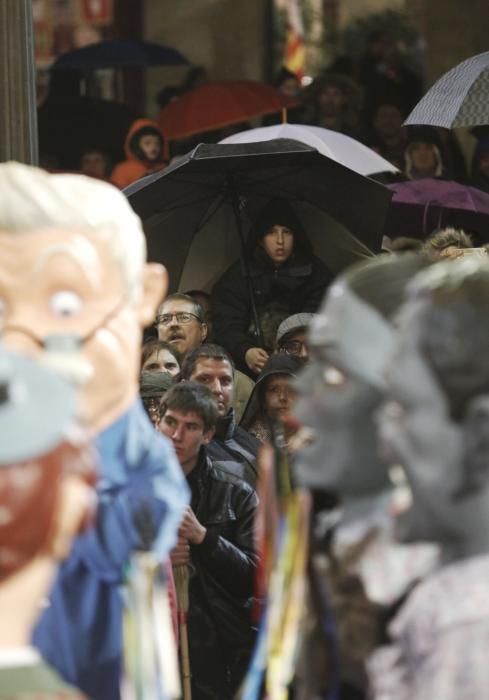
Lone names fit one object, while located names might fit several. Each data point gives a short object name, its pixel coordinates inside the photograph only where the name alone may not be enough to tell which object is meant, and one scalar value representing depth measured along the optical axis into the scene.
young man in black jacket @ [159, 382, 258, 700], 12.38
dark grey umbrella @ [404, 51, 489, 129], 16.60
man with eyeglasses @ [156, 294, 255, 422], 14.92
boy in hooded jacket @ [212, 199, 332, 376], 15.49
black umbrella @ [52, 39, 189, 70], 24.38
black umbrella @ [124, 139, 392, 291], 15.53
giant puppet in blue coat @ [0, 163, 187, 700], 8.51
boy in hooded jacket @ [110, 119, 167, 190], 20.30
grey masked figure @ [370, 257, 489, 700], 7.59
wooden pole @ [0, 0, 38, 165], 13.10
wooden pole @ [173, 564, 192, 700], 12.18
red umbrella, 21.77
